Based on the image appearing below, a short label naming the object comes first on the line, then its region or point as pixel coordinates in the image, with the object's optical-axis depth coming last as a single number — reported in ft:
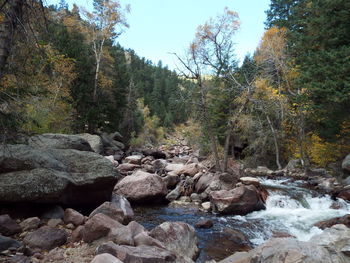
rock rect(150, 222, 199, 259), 17.20
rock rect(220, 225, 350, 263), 11.09
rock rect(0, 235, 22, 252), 13.79
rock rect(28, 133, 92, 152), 28.47
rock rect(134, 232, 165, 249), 15.67
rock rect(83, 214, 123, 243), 16.21
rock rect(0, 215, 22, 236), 16.51
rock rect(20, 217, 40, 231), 17.97
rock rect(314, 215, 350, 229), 25.31
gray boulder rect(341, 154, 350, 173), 46.85
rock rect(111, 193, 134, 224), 25.58
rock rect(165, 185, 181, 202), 37.70
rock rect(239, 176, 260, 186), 38.84
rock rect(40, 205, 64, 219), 20.80
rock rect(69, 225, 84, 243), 16.52
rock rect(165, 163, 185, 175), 49.86
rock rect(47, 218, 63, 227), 19.14
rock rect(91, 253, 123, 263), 11.63
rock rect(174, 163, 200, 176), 48.26
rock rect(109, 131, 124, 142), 90.94
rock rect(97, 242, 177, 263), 12.70
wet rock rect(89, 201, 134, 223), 20.54
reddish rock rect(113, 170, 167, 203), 33.04
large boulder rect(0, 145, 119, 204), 19.99
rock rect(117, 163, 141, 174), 52.07
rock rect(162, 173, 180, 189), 42.18
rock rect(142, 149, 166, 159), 88.84
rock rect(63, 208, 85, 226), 19.83
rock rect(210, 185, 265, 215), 31.42
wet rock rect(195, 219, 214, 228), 26.25
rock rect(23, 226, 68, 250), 15.30
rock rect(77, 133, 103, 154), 50.79
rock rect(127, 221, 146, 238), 16.88
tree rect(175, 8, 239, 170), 49.47
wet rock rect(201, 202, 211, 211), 33.45
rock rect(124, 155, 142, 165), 61.05
